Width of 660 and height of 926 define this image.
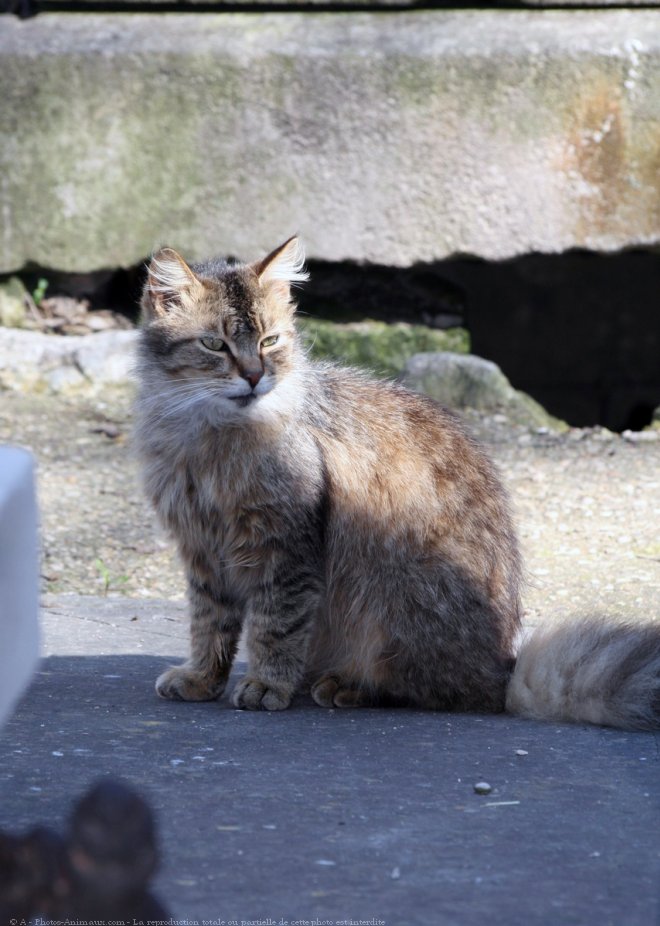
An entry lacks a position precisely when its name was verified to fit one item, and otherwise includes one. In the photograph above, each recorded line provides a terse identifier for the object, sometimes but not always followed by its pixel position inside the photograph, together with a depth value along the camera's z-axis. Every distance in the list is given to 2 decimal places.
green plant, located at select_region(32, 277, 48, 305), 13.43
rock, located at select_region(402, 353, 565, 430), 12.67
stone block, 12.50
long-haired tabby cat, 6.56
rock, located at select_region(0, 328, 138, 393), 12.86
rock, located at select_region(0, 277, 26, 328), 13.40
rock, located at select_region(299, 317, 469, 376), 13.18
